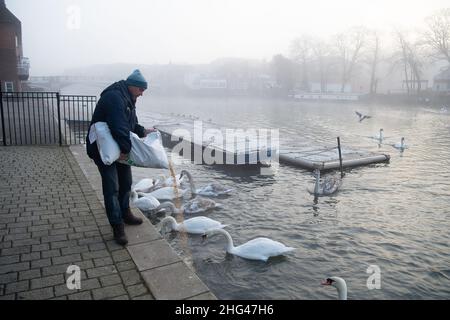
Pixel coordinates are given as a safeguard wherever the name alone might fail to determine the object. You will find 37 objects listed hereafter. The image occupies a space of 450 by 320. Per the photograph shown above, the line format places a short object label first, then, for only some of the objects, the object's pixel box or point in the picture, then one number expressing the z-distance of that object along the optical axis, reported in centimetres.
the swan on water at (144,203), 905
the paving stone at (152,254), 439
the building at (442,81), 7725
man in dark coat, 459
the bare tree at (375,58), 8991
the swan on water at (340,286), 509
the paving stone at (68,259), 437
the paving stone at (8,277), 389
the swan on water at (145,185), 1098
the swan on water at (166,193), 1032
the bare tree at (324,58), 11519
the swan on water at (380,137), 2241
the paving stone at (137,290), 375
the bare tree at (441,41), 6919
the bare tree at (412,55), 7675
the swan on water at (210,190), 1104
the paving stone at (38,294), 363
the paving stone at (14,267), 411
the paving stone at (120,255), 447
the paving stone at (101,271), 408
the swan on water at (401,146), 2019
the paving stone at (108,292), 369
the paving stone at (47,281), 384
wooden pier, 1460
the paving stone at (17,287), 372
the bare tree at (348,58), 10107
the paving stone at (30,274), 399
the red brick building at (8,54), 3584
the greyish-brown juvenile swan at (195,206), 930
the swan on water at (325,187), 1123
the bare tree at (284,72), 10544
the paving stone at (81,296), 364
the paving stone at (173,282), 380
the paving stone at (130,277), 397
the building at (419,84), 7504
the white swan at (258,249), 674
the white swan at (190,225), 775
